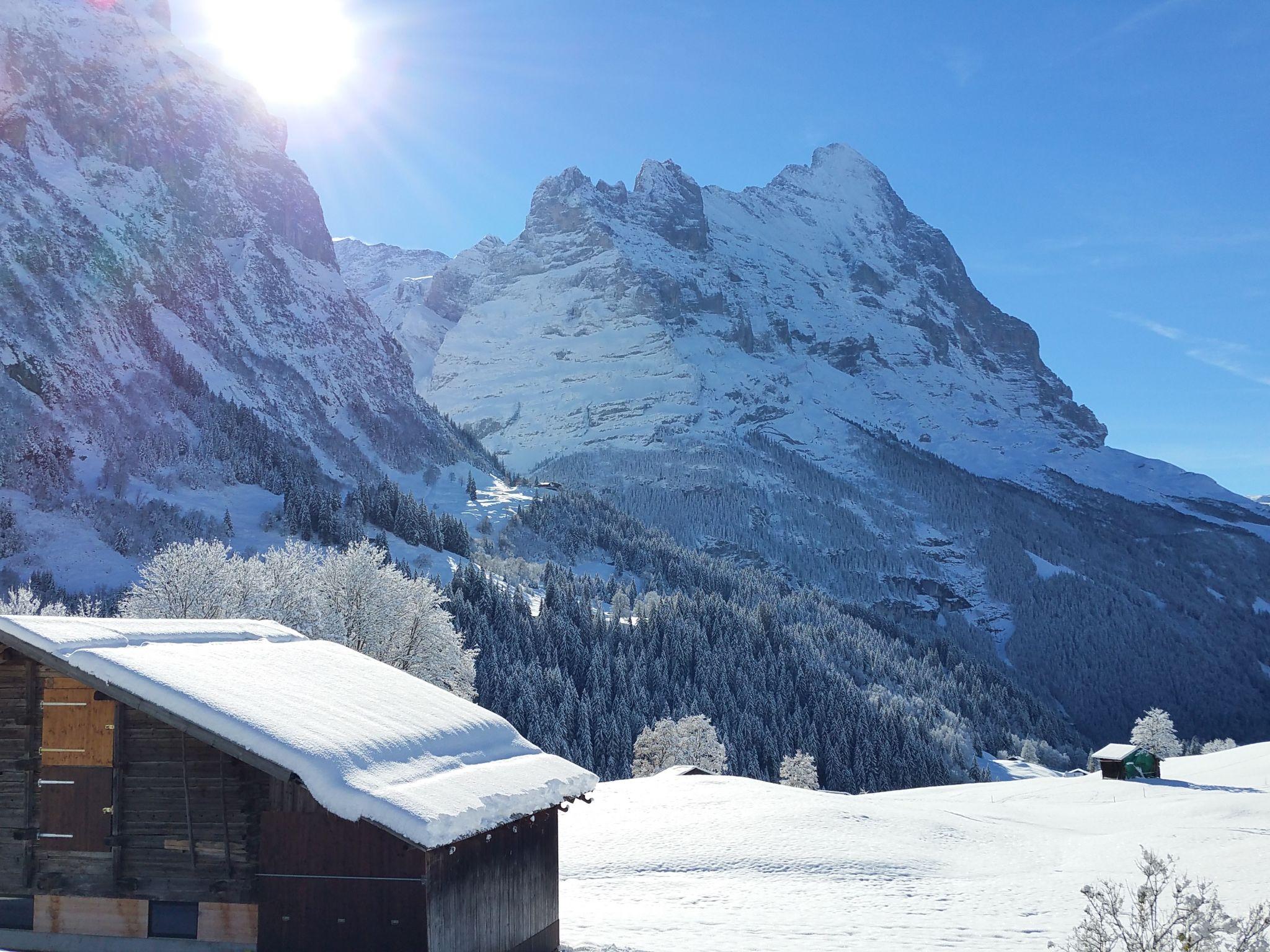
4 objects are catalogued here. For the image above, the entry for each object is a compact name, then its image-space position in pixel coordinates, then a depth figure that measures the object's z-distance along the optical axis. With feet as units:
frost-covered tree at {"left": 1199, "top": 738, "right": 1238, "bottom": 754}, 474.08
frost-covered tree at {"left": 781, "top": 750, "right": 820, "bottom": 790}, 294.25
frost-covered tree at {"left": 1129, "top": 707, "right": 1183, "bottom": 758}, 388.16
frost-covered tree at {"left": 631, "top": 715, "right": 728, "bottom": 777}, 270.05
